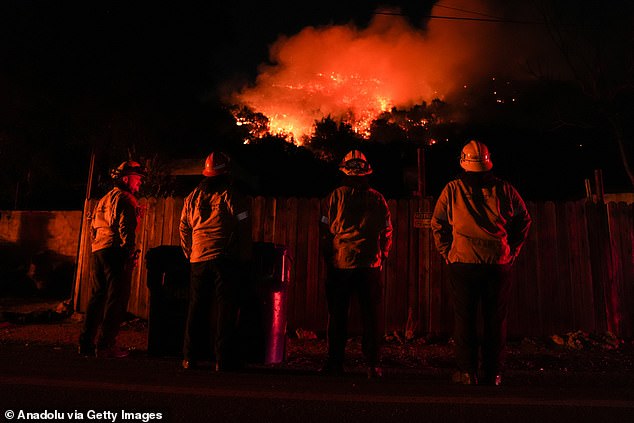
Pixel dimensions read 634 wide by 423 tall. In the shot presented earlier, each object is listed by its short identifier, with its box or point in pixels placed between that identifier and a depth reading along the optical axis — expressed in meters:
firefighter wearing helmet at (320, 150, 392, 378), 4.39
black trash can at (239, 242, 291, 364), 4.60
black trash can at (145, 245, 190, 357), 4.77
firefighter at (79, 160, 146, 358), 5.01
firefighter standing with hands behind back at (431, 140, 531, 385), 3.95
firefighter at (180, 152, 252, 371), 4.34
